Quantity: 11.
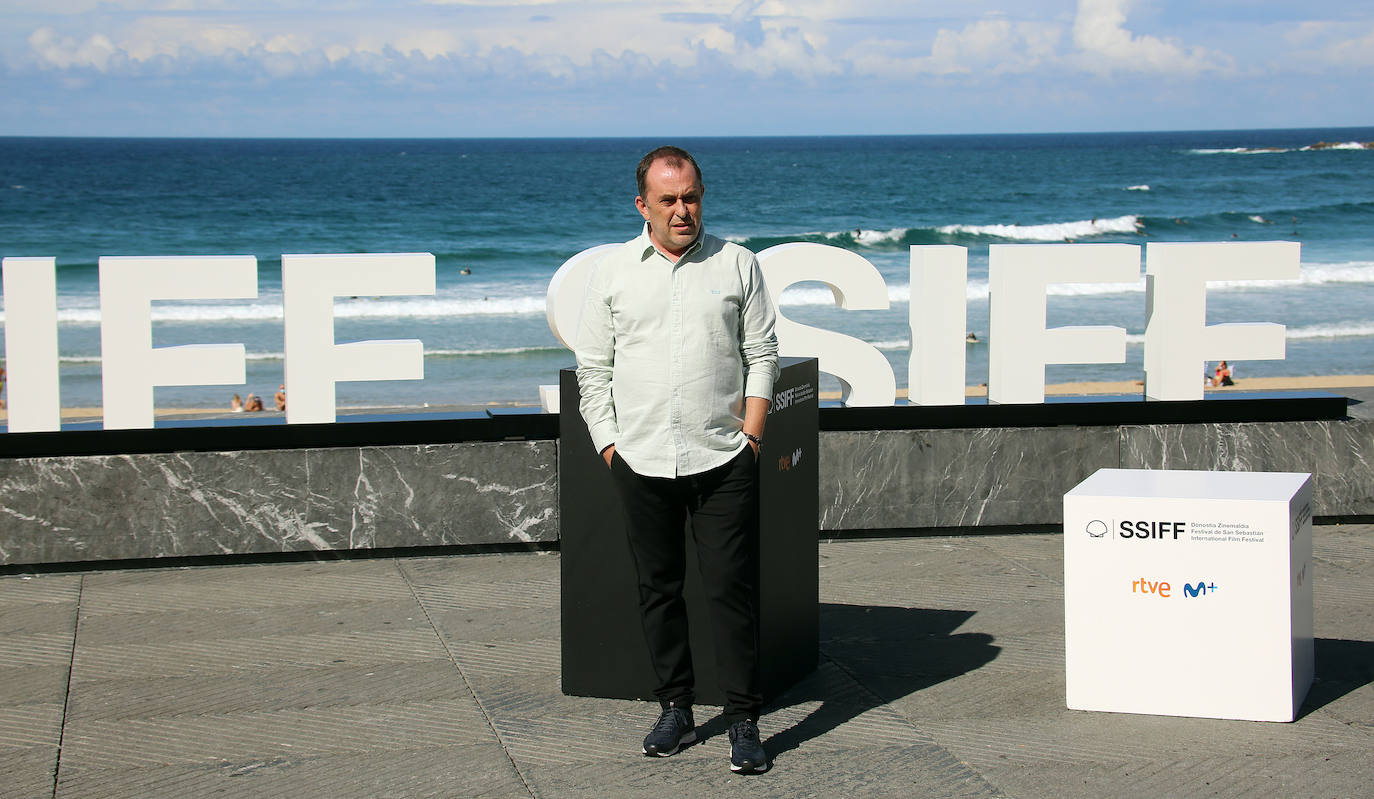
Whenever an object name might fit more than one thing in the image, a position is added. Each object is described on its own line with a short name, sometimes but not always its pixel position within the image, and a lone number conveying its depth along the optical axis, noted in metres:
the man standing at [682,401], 4.19
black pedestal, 4.86
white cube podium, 4.62
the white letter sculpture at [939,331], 7.83
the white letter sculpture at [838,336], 7.57
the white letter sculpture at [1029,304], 7.77
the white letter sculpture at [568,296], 7.13
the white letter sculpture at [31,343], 7.00
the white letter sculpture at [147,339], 7.09
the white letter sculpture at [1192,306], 7.83
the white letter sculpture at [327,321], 7.22
